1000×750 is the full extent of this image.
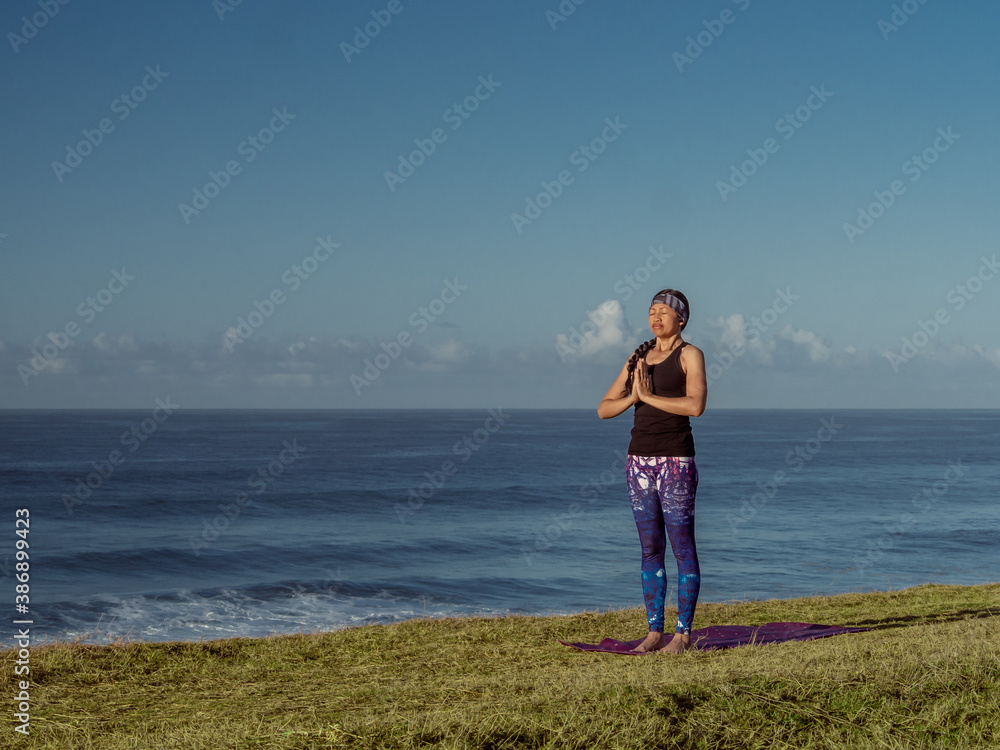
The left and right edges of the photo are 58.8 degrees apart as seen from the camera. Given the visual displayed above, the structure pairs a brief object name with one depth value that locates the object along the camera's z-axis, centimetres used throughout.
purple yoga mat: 730
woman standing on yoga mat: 686
